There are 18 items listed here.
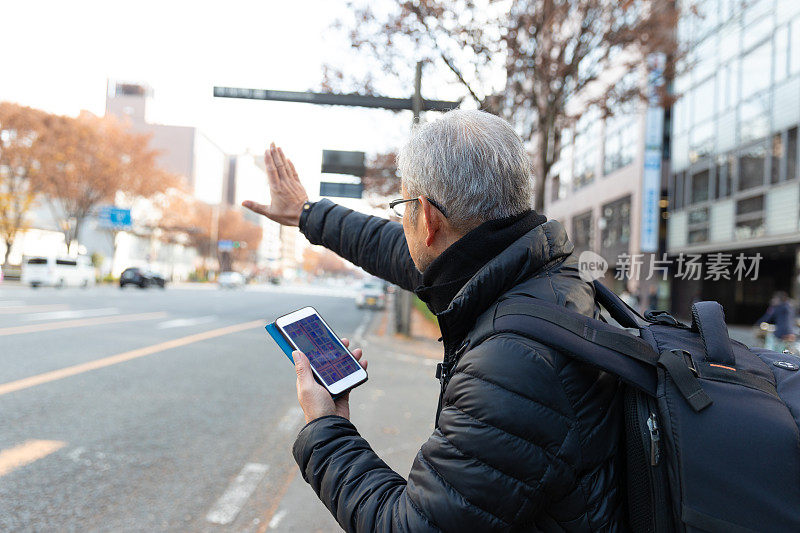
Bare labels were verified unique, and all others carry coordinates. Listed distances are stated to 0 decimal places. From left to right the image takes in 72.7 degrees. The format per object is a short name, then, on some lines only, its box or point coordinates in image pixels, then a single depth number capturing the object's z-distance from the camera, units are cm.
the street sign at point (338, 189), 795
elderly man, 103
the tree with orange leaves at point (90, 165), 3130
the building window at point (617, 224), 2242
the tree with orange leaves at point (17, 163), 2952
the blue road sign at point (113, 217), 4033
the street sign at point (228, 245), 6762
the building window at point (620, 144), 2153
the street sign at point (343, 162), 788
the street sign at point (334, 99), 558
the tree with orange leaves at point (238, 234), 7062
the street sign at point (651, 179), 1976
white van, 2852
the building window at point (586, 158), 2378
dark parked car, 3666
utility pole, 1383
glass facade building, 1294
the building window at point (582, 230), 2544
